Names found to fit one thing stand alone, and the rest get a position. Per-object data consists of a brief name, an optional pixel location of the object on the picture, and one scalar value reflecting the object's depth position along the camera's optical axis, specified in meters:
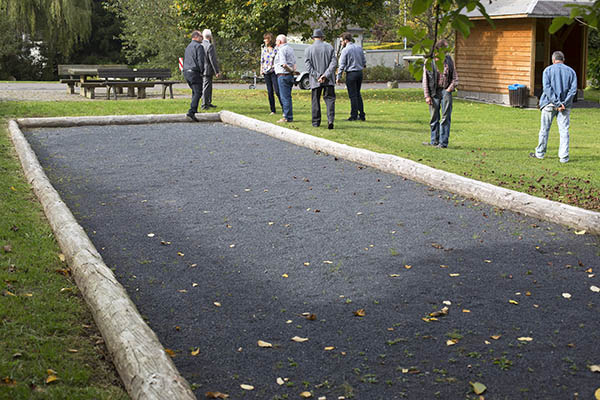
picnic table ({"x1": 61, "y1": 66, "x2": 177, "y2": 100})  22.86
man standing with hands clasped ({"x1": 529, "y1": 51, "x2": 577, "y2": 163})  11.17
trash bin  23.20
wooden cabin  22.98
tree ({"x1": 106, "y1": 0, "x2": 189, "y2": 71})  38.47
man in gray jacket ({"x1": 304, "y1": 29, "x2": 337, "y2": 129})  14.78
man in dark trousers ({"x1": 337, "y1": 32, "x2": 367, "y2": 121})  17.12
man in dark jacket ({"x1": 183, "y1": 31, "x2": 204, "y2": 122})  16.92
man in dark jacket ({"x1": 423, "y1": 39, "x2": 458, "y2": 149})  12.38
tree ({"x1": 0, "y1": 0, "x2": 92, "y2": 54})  37.28
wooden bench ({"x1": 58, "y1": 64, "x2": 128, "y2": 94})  25.11
